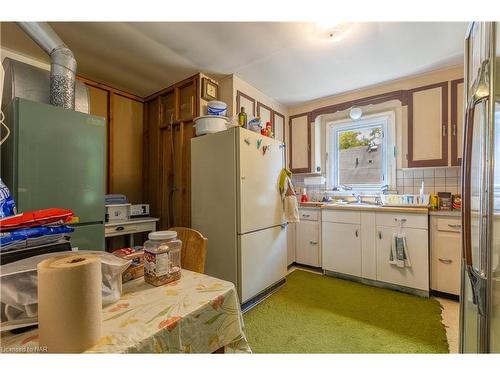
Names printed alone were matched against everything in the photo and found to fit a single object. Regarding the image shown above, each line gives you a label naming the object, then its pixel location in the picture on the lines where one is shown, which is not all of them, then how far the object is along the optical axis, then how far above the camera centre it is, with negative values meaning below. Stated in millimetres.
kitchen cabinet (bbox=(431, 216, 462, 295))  2033 -663
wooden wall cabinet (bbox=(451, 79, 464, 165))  2195 +649
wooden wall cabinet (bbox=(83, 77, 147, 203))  2551 +636
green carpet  1484 -1100
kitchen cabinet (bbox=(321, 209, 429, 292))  2162 -660
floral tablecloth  534 -383
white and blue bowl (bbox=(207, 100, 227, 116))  2199 +777
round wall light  2842 +942
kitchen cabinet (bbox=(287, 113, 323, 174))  3184 +600
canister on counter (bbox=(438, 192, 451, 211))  2266 -176
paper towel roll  469 -260
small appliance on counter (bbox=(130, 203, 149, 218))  2520 -296
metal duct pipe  1539 +875
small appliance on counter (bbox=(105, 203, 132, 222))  2242 -280
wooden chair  1243 -387
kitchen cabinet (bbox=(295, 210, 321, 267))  2854 -747
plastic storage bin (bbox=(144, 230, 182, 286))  847 -302
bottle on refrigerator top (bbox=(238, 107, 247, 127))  2199 +671
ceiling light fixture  1658 +1222
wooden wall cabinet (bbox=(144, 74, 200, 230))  2490 +437
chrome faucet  2904 -166
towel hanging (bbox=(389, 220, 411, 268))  2189 -672
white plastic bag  538 -274
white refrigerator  1881 -202
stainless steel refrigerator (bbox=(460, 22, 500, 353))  770 -32
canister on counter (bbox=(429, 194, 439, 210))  2303 -177
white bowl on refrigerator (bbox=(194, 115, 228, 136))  2127 +603
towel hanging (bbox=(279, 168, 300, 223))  2408 -146
